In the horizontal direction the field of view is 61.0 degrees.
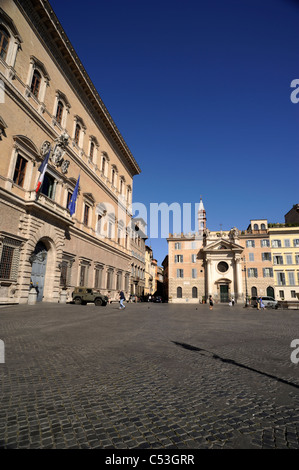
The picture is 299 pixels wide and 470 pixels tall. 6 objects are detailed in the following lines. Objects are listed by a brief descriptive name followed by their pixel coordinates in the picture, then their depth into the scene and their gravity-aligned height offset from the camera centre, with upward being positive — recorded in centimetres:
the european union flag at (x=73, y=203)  2188 +762
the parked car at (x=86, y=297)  2144 -26
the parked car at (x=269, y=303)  3219 -59
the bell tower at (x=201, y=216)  7275 +2261
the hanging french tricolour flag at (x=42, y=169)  1761 +844
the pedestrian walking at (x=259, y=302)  2859 -47
